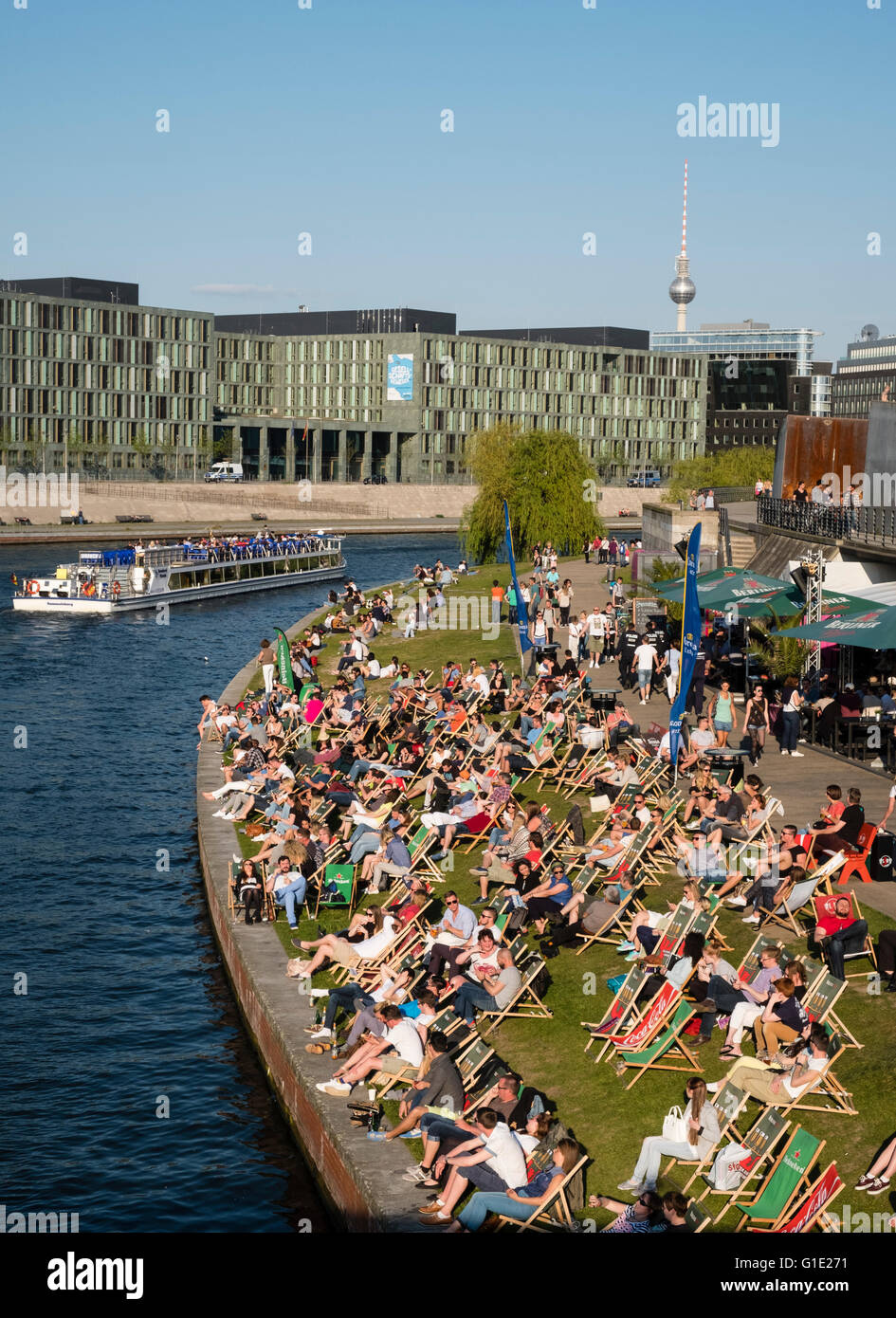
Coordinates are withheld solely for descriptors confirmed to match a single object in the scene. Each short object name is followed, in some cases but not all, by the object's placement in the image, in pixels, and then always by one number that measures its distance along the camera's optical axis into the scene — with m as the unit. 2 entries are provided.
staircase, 39.41
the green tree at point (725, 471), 104.56
